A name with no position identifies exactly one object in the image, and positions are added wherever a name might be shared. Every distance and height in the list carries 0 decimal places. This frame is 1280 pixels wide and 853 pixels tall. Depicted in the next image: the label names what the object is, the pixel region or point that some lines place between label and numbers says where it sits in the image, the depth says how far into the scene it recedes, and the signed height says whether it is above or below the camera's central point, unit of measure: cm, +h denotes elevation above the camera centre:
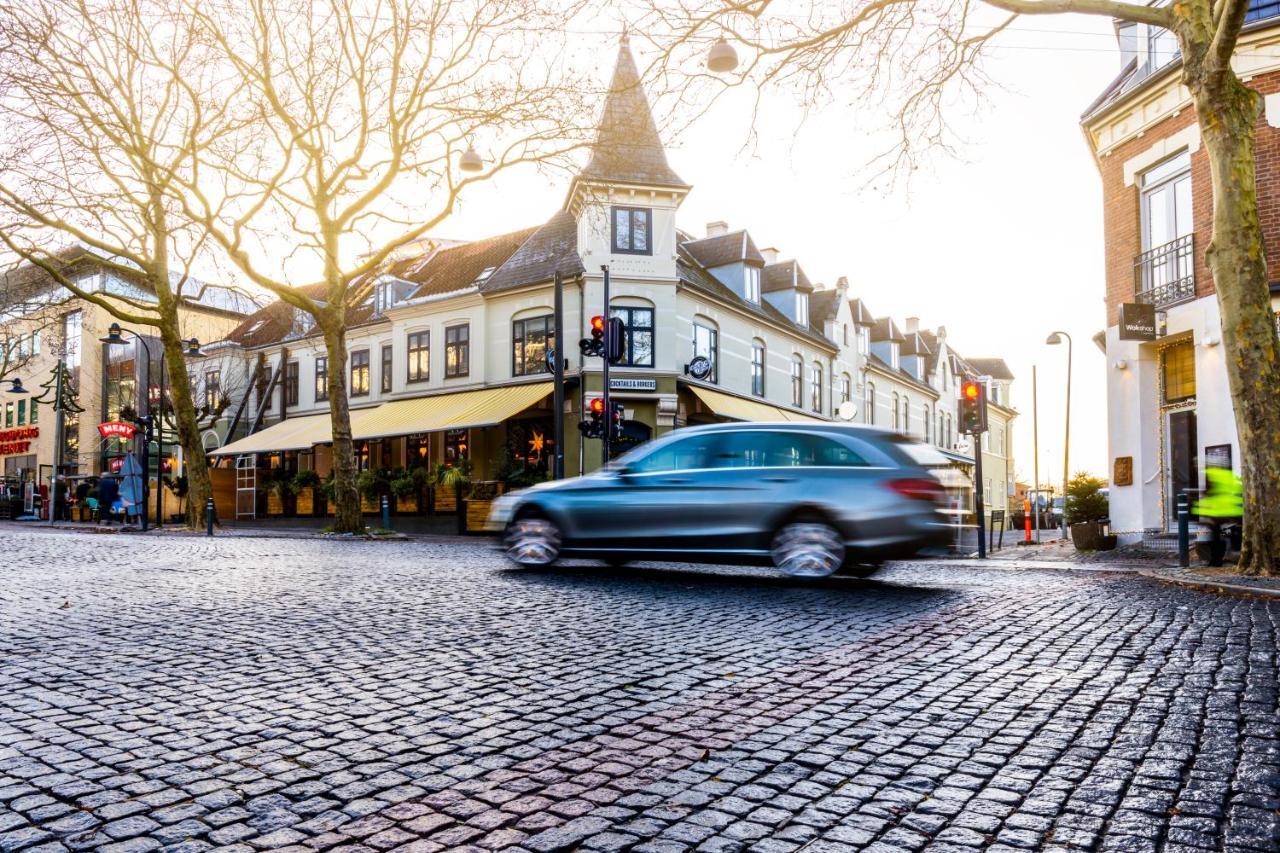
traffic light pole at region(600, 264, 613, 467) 1895 +121
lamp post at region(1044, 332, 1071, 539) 2897 +202
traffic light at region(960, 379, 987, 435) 1767 +112
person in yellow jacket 1259 -61
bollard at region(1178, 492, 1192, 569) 1253 -92
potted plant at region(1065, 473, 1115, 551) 1856 -71
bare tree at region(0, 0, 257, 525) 2025 +738
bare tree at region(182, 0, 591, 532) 1994 +750
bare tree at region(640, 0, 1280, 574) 1092 +245
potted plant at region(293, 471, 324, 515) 3249 -65
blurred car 932 -36
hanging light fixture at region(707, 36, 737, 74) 1235 +549
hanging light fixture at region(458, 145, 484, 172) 1975 +654
